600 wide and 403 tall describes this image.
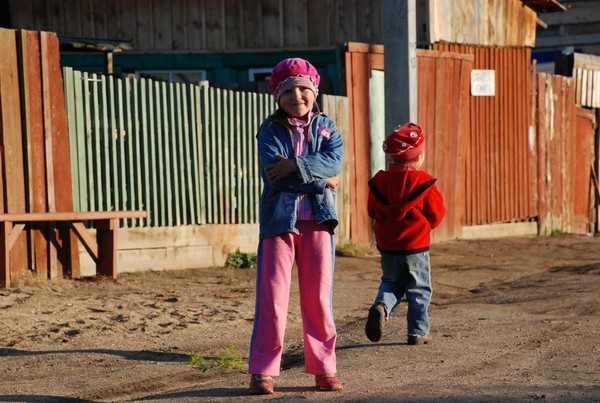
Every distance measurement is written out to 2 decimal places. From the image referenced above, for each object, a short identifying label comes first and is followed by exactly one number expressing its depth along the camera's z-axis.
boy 7.53
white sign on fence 16.98
